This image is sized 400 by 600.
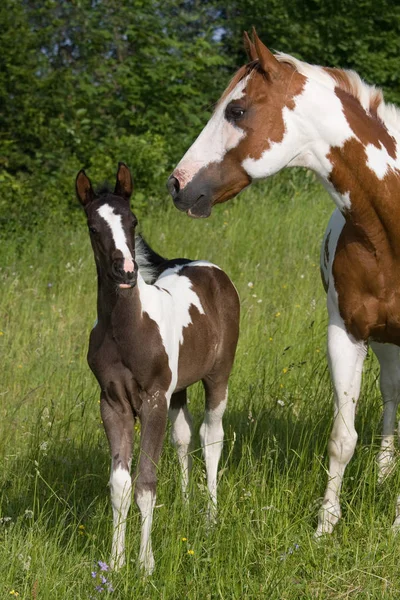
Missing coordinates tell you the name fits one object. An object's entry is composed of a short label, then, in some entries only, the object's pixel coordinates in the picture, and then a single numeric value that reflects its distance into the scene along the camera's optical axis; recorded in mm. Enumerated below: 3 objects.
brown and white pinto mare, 7609
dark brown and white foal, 7582
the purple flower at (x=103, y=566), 7066
